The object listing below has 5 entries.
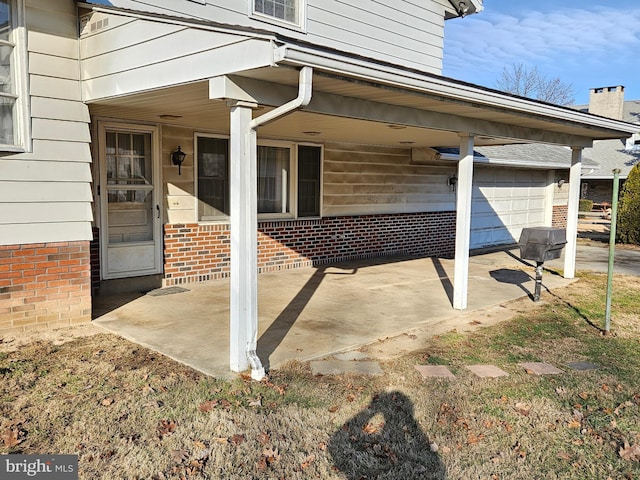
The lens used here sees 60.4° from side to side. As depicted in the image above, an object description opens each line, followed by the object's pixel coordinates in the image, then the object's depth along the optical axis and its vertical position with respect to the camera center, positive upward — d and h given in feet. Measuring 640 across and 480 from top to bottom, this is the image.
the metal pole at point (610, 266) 20.81 -2.75
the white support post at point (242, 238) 14.85 -1.36
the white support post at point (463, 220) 23.59 -1.22
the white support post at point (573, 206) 31.91 -0.70
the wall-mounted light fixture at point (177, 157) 26.35 +1.45
